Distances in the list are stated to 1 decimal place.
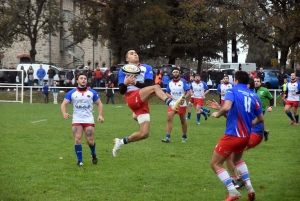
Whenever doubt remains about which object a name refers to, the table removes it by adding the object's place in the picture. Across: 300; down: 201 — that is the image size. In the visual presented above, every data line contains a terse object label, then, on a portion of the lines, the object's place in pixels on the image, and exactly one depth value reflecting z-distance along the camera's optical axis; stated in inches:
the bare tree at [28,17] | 1964.8
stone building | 2336.4
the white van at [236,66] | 2082.9
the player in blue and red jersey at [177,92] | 654.2
